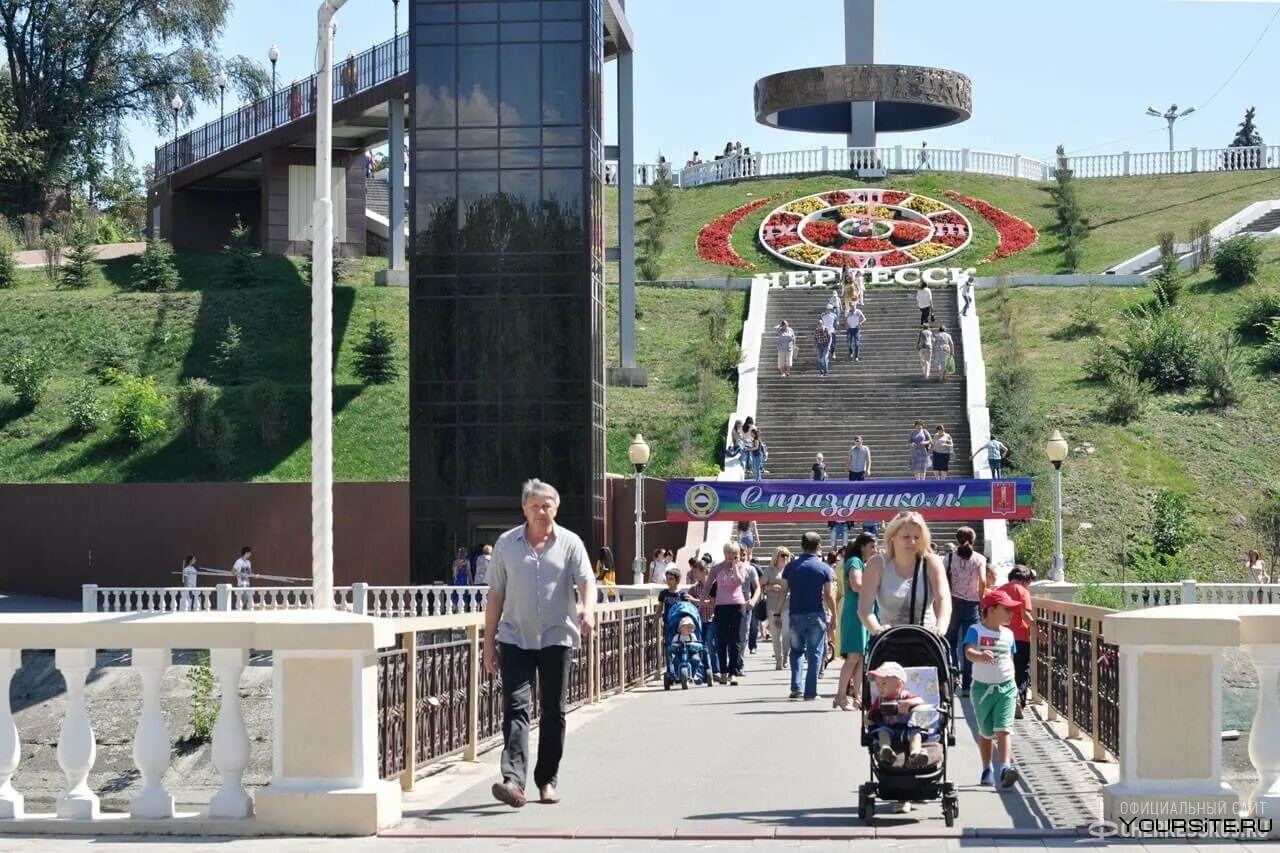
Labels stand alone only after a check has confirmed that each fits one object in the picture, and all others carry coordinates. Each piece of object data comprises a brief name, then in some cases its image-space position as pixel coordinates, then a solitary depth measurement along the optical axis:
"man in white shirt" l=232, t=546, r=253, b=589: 34.66
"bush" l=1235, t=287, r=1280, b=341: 49.03
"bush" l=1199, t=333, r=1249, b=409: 44.69
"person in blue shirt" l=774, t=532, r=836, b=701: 20.16
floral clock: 63.03
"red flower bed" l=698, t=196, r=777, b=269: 63.81
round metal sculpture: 71.88
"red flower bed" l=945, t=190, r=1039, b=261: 63.78
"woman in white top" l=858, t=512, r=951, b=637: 11.95
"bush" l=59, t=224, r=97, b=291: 54.19
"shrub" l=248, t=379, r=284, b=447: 42.94
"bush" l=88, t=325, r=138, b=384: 47.09
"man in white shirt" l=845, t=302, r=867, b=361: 47.31
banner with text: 35.19
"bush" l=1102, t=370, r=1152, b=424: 43.19
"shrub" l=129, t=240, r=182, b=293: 53.31
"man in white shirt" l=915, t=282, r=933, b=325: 48.19
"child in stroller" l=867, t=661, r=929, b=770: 10.78
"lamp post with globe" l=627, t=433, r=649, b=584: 32.03
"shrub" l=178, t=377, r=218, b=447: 42.50
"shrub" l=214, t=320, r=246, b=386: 46.41
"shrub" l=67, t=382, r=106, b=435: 43.84
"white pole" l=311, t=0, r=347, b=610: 13.02
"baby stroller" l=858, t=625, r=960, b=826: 10.71
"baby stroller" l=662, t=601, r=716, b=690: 22.31
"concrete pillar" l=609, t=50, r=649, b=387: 45.84
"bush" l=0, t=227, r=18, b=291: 54.69
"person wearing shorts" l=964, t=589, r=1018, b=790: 12.18
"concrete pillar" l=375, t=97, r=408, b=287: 48.79
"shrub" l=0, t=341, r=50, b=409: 45.22
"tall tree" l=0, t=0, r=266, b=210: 67.62
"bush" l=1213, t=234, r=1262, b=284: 53.81
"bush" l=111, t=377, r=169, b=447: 42.97
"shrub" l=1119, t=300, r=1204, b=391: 46.16
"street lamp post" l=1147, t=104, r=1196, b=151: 80.81
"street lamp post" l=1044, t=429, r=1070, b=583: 31.14
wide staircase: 41.00
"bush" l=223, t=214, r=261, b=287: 52.75
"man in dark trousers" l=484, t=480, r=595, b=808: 11.19
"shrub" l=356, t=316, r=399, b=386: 45.72
